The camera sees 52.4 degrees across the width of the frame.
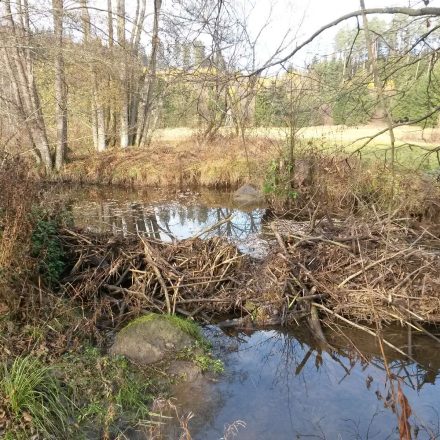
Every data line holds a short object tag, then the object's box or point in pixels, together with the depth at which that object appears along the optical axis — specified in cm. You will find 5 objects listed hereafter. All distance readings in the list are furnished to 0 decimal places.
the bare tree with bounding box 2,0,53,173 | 1603
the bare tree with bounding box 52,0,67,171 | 890
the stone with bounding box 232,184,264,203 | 1612
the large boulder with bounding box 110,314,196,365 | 544
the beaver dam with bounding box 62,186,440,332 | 654
